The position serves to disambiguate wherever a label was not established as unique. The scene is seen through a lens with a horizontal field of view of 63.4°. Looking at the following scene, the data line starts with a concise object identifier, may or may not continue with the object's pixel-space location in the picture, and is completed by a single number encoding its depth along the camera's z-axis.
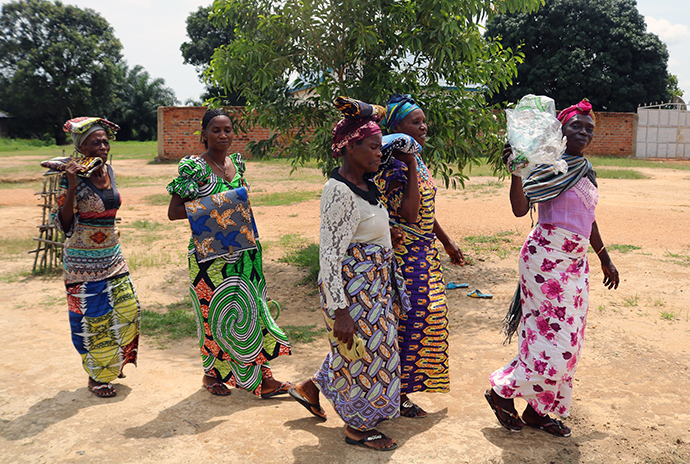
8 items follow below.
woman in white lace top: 2.73
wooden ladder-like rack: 7.09
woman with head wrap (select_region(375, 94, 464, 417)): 3.13
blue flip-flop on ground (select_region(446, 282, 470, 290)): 6.38
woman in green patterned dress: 3.54
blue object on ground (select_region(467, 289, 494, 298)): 6.03
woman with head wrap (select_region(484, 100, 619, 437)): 2.97
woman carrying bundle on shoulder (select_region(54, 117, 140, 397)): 3.68
